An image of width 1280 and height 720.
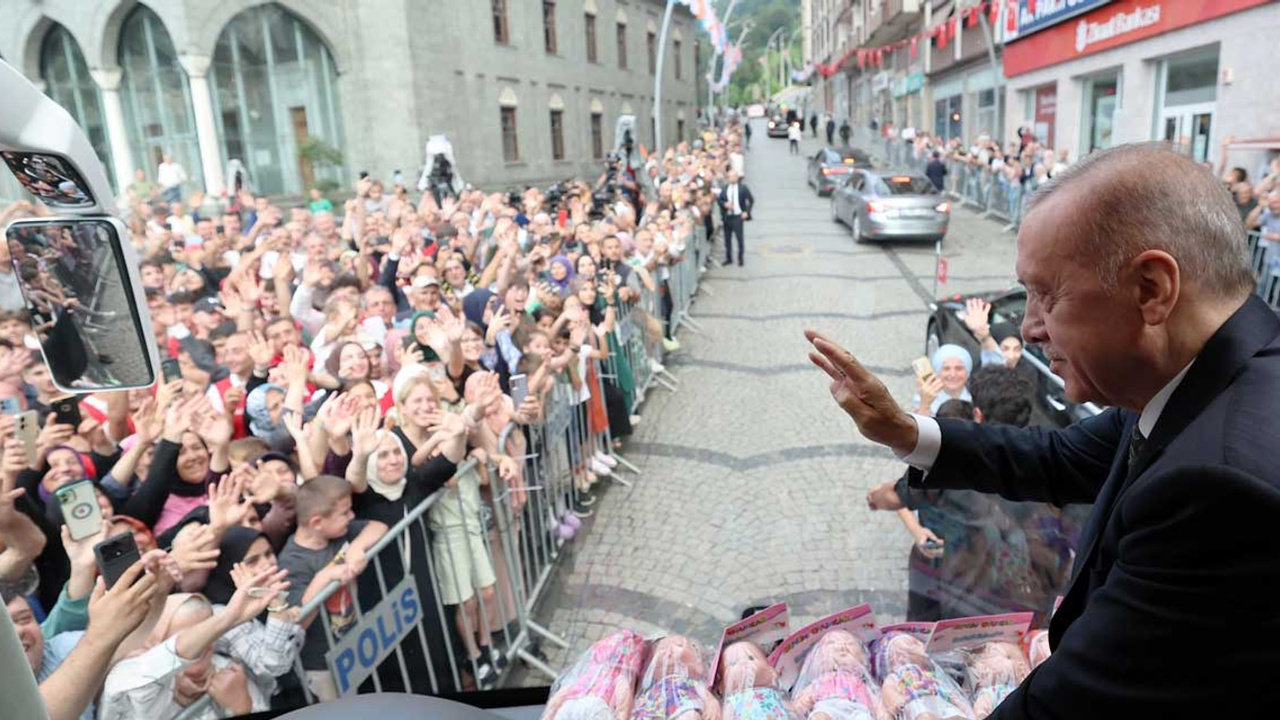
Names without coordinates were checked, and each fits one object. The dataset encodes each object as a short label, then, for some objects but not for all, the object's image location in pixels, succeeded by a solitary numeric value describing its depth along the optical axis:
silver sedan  16.97
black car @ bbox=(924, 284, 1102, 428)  5.50
